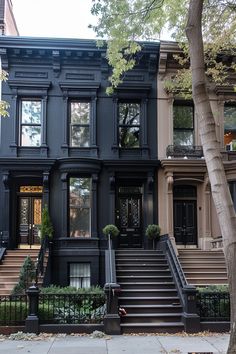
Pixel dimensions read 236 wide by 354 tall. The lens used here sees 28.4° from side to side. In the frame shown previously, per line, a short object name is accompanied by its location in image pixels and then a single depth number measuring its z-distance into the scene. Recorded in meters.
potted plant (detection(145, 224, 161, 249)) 18.05
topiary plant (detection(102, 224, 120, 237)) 17.58
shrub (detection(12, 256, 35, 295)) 14.21
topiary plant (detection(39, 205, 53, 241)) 17.53
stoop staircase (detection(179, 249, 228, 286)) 15.50
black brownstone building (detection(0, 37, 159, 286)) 18.34
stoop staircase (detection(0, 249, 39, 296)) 15.30
